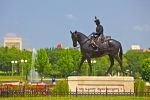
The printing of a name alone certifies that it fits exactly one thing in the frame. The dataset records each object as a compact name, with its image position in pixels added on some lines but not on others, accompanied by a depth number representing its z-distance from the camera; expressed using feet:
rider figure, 95.05
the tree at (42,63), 252.83
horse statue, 95.45
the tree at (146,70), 203.41
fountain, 262.67
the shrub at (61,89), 90.45
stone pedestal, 95.04
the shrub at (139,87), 92.46
